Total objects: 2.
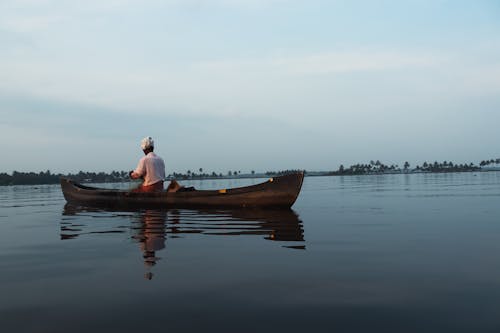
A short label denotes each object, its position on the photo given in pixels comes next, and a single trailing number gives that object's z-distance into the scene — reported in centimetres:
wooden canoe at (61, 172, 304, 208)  1301
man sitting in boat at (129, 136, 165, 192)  1354
